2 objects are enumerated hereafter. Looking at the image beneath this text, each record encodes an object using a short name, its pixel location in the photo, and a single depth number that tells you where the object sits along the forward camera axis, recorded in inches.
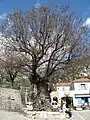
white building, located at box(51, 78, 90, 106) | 1182.2
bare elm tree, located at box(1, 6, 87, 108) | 530.0
